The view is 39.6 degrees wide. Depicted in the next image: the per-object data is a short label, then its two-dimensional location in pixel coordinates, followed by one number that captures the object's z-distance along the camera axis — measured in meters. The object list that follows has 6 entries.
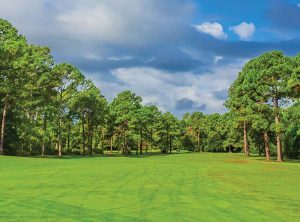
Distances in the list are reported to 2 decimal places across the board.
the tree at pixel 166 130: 120.06
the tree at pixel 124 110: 96.00
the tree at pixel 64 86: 70.69
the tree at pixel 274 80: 55.55
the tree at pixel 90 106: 77.12
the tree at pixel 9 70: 55.00
